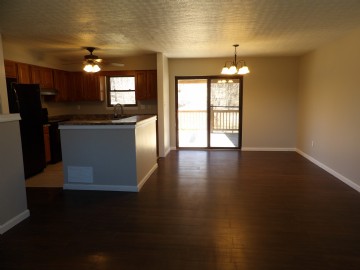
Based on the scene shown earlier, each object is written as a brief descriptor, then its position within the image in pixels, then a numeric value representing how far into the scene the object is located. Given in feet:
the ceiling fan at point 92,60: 15.03
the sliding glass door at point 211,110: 21.98
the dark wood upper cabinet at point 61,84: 19.92
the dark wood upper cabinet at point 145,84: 20.49
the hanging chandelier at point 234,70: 16.40
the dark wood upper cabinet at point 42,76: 17.25
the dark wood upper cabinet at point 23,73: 15.77
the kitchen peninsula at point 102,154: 12.19
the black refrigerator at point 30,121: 14.15
